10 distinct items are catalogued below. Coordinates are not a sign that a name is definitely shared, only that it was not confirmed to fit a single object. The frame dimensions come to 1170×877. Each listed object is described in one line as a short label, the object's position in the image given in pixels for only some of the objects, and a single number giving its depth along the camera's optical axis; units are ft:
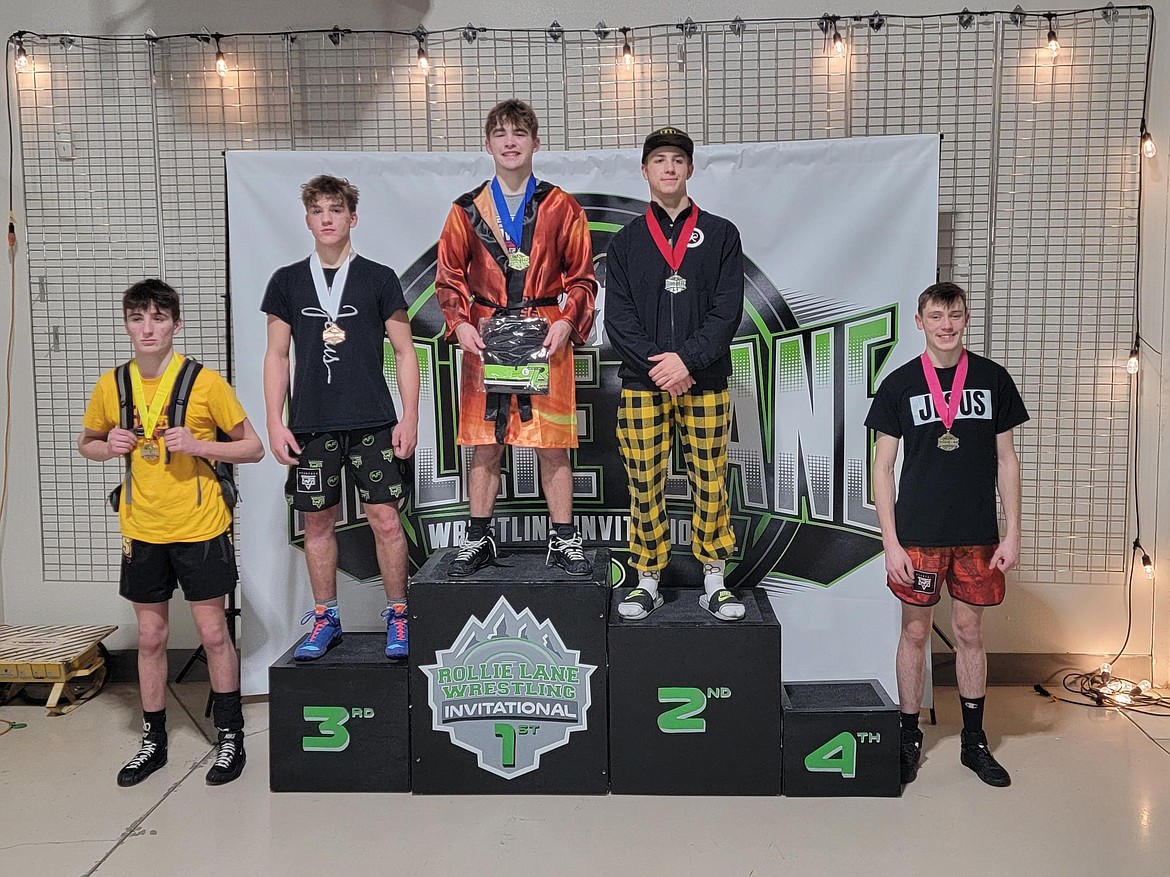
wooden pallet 12.76
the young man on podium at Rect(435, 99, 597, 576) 10.68
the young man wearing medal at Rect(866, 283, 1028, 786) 10.15
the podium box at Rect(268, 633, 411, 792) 10.43
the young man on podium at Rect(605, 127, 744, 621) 10.25
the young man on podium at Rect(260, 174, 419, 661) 10.83
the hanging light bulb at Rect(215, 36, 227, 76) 13.37
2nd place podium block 10.16
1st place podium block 10.28
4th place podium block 10.13
